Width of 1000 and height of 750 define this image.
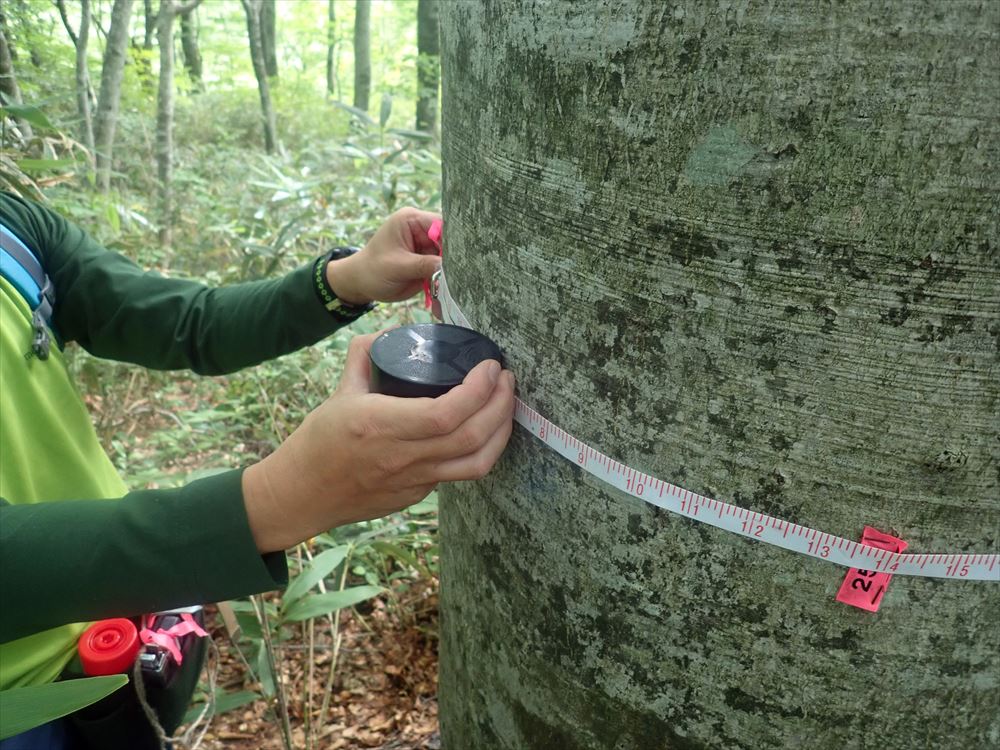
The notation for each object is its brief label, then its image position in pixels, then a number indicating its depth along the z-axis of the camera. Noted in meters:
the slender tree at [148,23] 9.13
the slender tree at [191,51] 13.20
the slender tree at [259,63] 8.25
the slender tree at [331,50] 15.06
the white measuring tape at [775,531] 0.64
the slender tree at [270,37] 13.84
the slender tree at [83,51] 4.84
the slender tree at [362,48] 11.25
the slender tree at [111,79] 5.11
